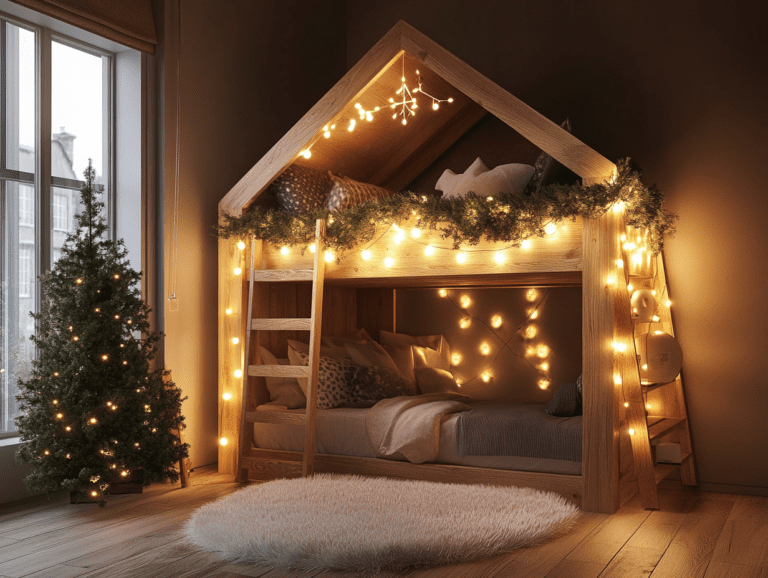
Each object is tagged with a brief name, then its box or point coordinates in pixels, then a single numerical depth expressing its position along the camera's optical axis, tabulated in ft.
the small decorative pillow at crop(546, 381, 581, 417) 11.02
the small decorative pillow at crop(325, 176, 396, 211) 12.40
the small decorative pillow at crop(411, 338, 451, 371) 14.46
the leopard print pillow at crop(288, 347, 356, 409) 12.46
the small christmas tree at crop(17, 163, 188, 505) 10.15
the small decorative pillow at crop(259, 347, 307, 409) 12.67
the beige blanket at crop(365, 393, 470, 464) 11.17
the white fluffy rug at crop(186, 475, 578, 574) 7.79
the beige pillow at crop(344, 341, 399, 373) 13.48
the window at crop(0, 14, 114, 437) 10.98
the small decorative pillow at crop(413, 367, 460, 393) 14.02
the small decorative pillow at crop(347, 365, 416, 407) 12.67
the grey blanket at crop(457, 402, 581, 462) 10.50
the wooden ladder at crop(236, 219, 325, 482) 11.49
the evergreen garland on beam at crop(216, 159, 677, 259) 9.86
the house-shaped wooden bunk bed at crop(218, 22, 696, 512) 9.95
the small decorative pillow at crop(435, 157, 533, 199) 10.94
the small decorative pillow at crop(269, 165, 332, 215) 12.67
